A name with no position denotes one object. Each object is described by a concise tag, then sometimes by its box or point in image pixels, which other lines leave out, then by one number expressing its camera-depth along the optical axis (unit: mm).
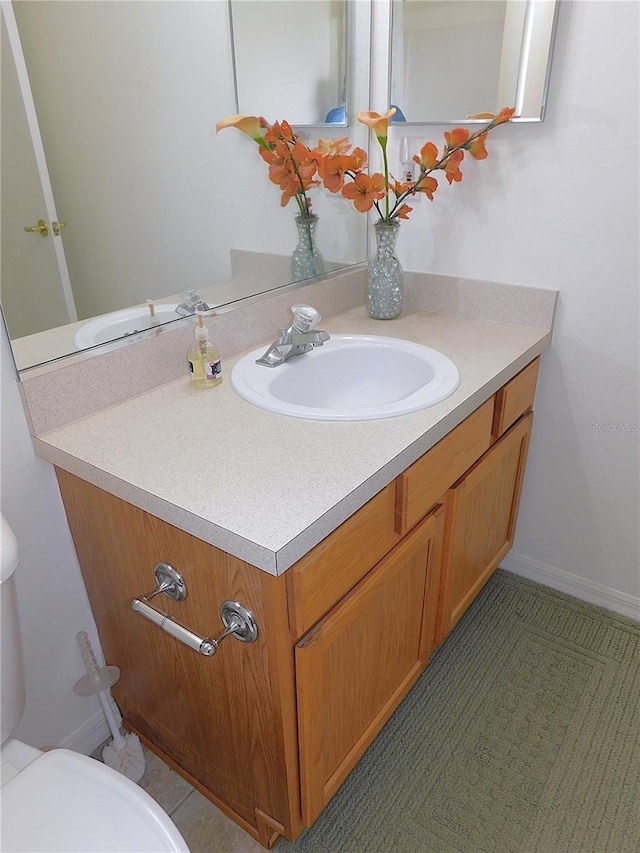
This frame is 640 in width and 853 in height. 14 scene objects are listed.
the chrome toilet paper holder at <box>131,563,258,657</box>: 885
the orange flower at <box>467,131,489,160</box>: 1402
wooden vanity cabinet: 909
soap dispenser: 1217
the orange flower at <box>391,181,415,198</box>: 1514
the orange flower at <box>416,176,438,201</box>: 1498
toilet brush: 1199
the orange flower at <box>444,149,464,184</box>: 1439
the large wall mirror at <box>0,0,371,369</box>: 964
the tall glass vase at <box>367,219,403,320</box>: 1566
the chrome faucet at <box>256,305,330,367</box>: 1295
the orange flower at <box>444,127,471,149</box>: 1396
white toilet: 805
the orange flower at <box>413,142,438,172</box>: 1420
